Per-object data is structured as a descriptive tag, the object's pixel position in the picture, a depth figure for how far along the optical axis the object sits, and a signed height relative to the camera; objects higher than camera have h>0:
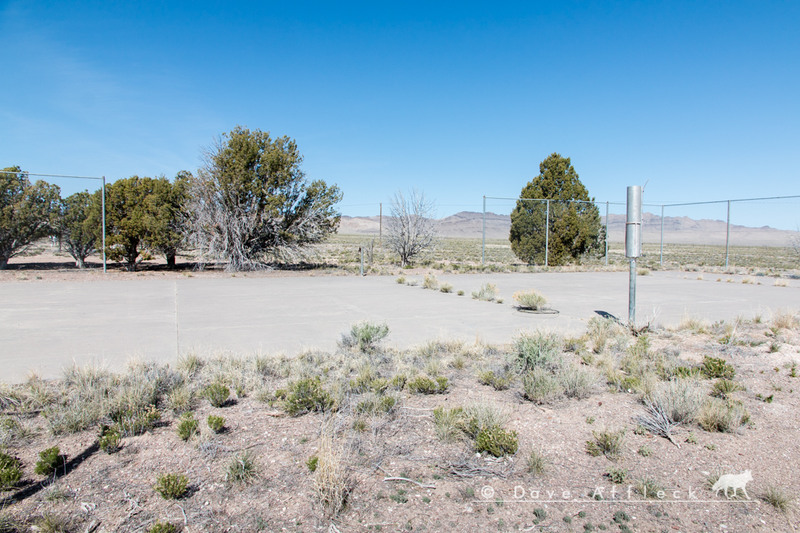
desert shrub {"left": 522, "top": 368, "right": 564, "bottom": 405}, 4.98 -1.37
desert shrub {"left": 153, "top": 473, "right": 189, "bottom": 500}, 3.09 -1.47
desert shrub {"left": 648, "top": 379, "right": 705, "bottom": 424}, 4.45 -1.34
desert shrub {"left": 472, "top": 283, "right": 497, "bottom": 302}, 12.56 -1.13
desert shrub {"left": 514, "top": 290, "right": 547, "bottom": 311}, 10.44 -1.04
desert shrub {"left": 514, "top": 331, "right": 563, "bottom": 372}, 5.79 -1.19
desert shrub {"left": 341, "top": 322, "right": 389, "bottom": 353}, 6.76 -1.20
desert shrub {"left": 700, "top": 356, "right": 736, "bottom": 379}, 5.71 -1.34
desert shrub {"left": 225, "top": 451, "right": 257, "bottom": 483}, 3.34 -1.49
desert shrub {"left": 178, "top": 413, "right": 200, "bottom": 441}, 3.92 -1.41
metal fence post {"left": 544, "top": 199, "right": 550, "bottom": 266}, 23.88 +0.52
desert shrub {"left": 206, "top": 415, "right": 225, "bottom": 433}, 4.00 -1.39
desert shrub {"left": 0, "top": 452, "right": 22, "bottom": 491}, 3.15 -1.43
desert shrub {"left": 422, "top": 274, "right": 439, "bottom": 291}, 15.20 -1.03
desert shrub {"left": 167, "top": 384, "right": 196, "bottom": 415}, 4.60 -1.41
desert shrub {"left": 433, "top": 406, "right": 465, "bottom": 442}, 4.06 -1.44
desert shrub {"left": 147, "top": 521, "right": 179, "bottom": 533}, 2.73 -1.53
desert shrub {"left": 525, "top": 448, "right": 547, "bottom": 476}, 3.54 -1.51
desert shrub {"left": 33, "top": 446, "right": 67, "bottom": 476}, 3.32 -1.44
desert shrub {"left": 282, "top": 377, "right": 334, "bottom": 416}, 4.51 -1.37
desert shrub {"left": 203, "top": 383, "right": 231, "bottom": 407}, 4.64 -1.35
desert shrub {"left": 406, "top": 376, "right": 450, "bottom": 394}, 5.15 -1.39
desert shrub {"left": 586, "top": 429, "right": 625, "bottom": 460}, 3.84 -1.49
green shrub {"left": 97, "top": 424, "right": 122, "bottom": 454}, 3.72 -1.45
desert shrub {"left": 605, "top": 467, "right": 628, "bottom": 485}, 3.44 -1.54
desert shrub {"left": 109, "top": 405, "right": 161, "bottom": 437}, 4.07 -1.44
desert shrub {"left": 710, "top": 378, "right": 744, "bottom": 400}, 5.11 -1.39
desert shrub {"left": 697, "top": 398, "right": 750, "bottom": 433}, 4.25 -1.41
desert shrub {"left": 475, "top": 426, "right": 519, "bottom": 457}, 3.75 -1.44
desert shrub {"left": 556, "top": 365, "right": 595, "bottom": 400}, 5.14 -1.36
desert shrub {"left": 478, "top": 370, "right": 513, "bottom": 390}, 5.38 -1.40
